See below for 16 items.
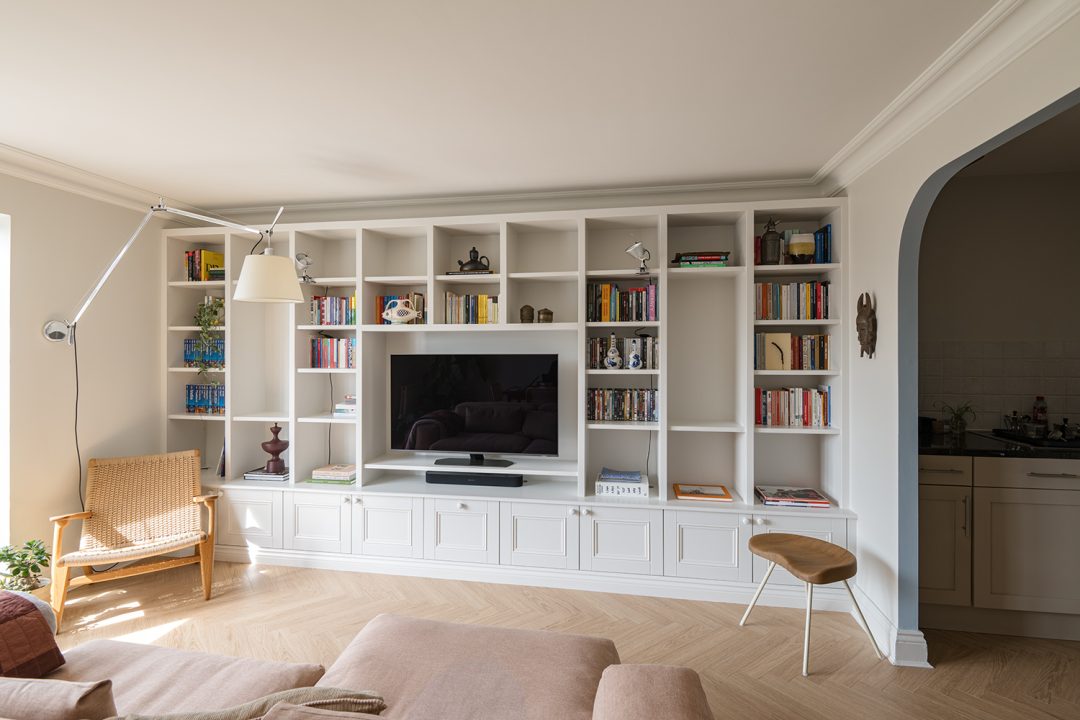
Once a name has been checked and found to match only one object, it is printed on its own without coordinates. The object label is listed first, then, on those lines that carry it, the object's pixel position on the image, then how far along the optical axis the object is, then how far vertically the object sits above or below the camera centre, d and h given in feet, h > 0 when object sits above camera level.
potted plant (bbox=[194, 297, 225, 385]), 12.59 +0.76
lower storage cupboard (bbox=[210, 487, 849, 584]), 10.36 -3.52
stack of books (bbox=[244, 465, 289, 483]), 12.36 -2.65
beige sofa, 4.71 -3.17
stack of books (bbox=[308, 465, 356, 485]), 12.16 -2.59
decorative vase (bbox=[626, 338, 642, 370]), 11.12 +0.10
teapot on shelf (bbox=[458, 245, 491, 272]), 11.63 +2.08
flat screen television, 11.75 -0.99
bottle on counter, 10.19 -0.99
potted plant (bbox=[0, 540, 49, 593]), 8.77 -3.37
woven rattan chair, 9.49 -3.09
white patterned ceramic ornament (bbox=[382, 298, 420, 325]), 11.63 +1.05
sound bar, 11.75 -2.60
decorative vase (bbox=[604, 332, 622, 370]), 11.18 +0.04
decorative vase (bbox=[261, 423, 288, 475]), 12.38 -2.05
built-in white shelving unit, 10.82 +0.36
